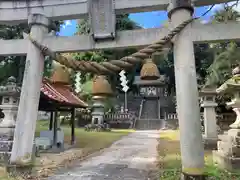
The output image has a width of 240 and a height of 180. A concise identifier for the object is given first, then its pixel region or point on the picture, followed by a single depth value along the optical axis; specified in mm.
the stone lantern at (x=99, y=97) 17468
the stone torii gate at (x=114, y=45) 3252
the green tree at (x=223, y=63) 10118
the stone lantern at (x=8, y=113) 5885
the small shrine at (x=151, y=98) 20615
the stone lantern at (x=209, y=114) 8153
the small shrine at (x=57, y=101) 8031
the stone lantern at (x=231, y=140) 4570
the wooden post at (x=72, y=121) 9892
